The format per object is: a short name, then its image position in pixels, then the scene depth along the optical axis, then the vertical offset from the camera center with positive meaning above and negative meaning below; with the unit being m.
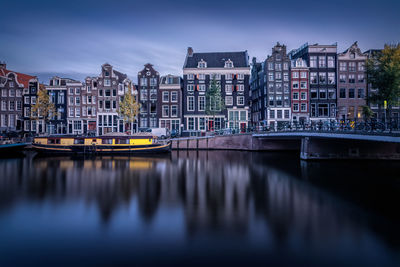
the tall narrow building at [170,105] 52.12 +6.87
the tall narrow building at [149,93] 52.31 +9.41
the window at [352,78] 50.00 +11.87
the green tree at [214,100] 46.09 +7.14
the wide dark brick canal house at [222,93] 50.69 +9.25
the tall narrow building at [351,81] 49.72 +11.24
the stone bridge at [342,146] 21.28 -0.91
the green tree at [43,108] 50.16 +6.16
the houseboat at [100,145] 36.75 -0.98
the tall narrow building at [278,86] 50.78 +10.57
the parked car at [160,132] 46.50 +1.17
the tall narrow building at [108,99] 52.72 +8.22
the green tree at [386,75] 28.30 +7.19
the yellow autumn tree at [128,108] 47.47 +5.76
